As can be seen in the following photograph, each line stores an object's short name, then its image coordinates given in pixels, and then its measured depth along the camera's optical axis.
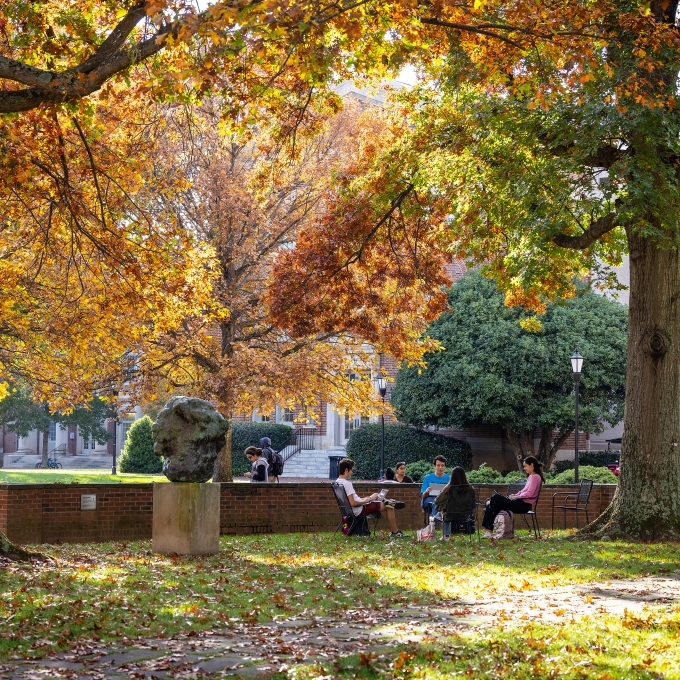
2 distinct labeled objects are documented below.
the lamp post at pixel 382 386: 30.66
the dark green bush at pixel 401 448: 38.75
